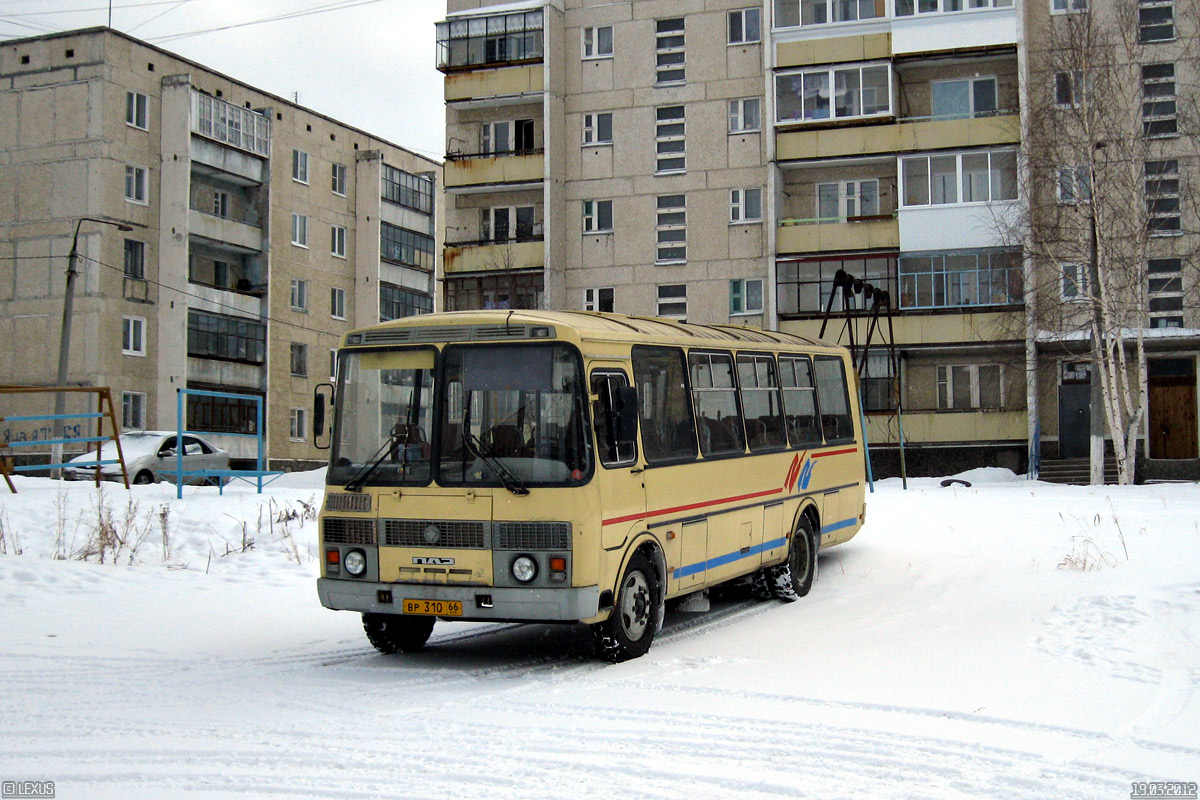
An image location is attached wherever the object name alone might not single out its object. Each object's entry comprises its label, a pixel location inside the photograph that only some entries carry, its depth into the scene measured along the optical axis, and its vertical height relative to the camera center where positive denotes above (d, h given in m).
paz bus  9.52 -0.16
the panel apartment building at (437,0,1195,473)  39.00 +9.61
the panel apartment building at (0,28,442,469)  46.50 +9.05
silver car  30.38 +0.13
